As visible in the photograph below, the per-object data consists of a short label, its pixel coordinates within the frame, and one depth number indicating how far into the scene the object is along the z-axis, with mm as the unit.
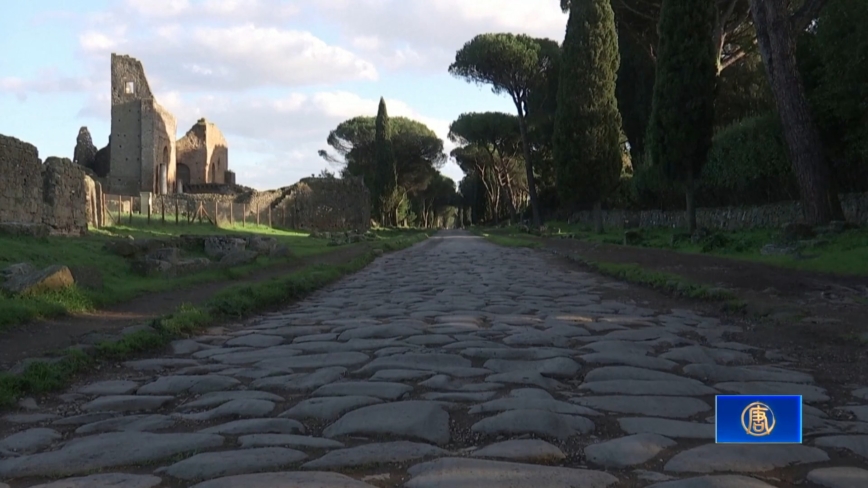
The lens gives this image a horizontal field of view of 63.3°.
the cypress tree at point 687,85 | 20094
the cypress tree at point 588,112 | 27391
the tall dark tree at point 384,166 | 48938
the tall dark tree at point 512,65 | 37781
